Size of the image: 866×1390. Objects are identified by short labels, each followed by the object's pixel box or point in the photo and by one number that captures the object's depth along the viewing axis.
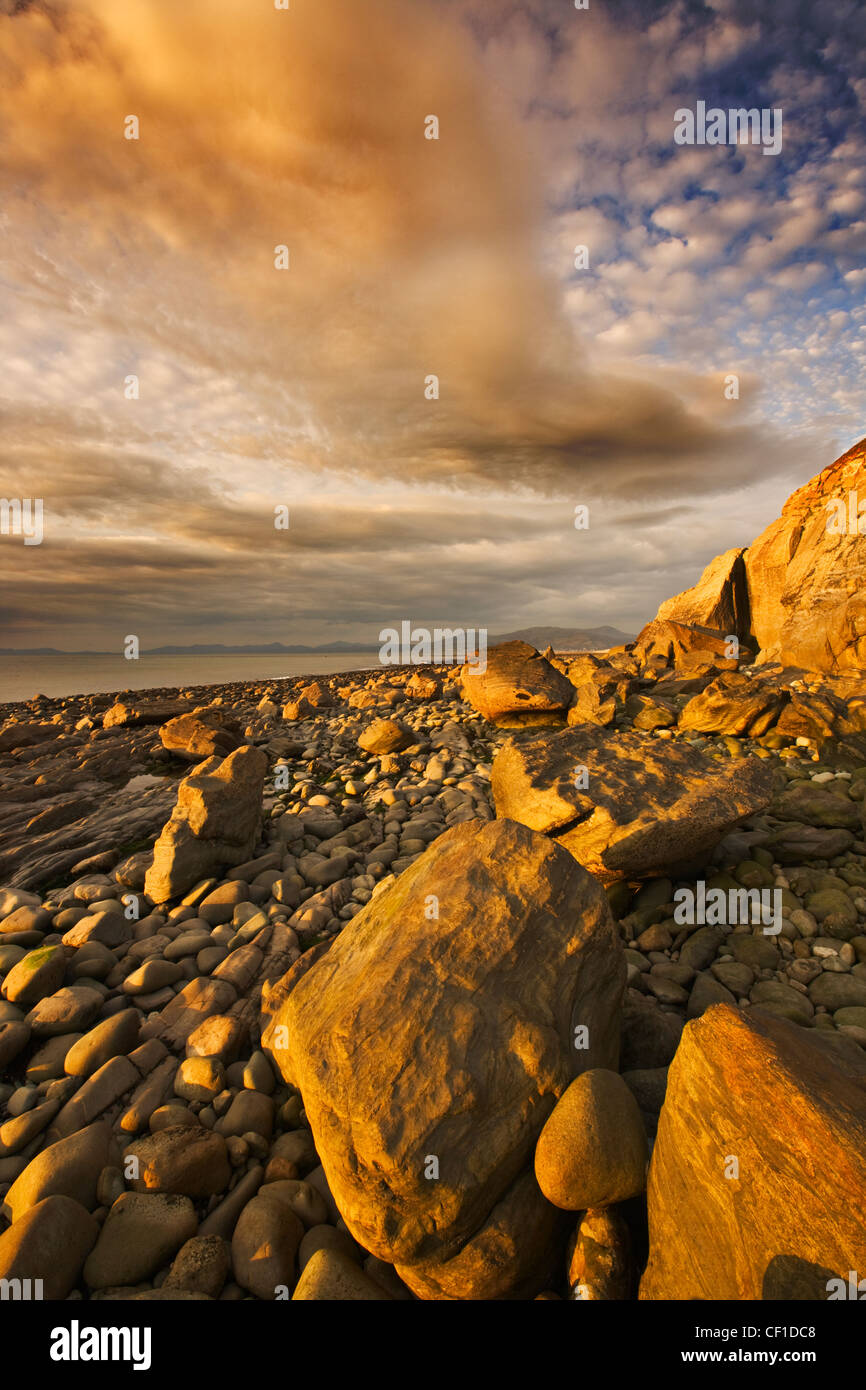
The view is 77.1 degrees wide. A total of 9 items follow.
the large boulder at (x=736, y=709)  11.04
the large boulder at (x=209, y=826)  6.88
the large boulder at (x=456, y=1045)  2.78
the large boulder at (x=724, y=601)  26.08
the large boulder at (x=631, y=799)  5.98
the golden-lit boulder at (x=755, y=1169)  2.30
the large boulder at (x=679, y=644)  22.30
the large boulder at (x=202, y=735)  13.00
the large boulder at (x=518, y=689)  14.30
